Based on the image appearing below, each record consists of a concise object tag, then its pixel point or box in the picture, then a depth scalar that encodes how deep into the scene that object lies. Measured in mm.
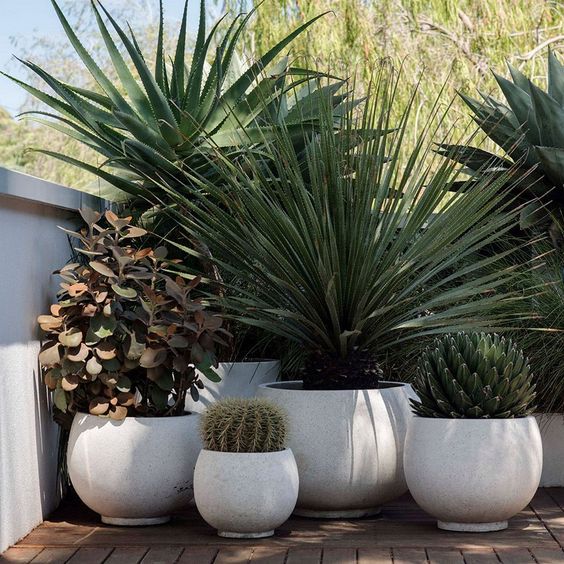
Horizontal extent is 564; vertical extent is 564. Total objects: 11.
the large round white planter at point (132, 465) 4199
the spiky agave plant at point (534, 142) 5480
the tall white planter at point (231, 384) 5039
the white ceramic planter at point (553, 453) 5145
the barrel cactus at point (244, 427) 3967
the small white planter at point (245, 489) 3930
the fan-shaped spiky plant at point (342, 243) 4434
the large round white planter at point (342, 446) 4301
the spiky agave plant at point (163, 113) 4848
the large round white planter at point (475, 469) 4008
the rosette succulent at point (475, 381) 4086
